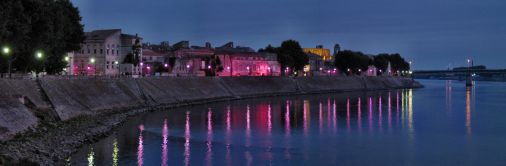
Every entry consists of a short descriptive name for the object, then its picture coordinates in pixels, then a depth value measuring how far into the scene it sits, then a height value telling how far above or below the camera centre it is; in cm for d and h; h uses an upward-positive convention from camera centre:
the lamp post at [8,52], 5469 +256
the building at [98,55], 10833 +424
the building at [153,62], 13527 +360
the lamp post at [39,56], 6347 +249
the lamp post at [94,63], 10168 +279
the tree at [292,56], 16838 +565
